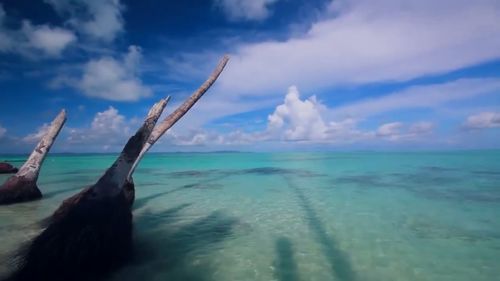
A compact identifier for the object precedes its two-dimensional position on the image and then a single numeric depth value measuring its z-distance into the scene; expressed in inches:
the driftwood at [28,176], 596.4
